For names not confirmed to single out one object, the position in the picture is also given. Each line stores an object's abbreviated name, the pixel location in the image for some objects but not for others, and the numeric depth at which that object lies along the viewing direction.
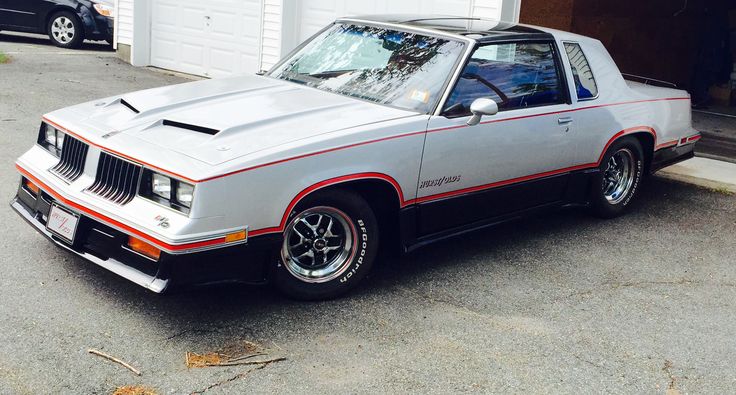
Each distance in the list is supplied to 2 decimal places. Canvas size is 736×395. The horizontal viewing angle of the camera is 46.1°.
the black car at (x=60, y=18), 14.85
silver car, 4.35
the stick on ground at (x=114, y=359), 4.00
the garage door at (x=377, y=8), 10.04
